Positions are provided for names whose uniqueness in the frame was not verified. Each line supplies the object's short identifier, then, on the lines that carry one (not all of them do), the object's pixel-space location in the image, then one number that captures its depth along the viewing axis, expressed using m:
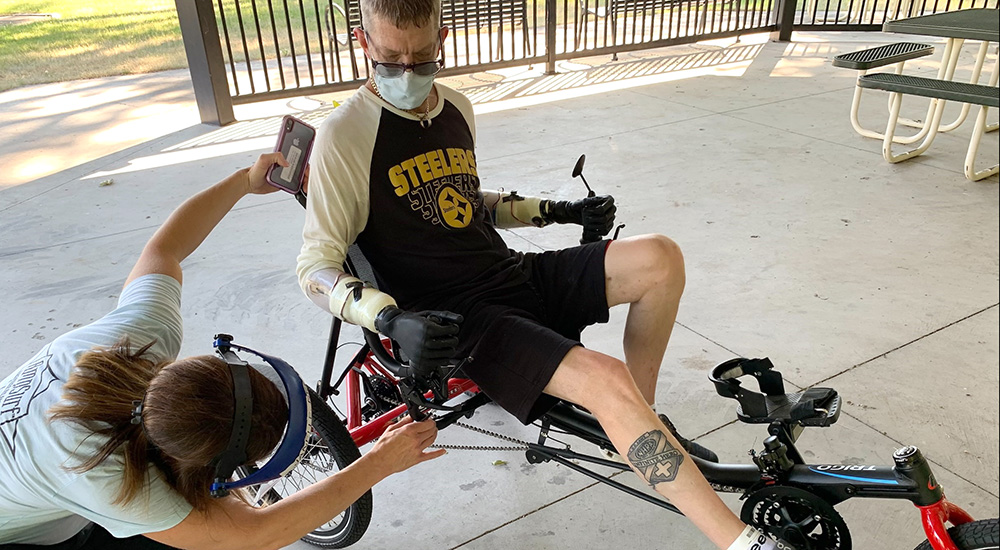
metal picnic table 3.62
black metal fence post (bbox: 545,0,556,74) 6.91
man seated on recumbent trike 1.50
